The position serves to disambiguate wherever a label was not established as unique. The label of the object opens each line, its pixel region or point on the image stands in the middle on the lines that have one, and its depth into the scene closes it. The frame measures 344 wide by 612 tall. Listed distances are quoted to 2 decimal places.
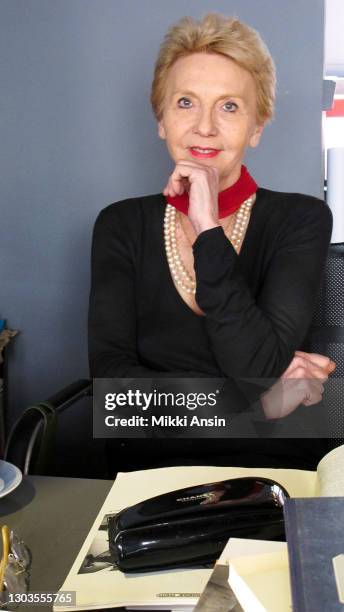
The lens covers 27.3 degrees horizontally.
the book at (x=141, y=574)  0.61
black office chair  1.16
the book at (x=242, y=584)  0.49
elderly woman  1.25
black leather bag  0.64
